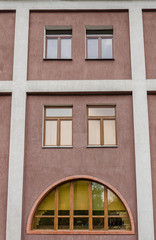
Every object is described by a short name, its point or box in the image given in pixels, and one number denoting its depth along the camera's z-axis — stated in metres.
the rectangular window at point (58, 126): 13.45
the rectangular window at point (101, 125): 13.44
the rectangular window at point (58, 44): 14.37
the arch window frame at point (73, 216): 12.27
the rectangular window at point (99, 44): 14.38
